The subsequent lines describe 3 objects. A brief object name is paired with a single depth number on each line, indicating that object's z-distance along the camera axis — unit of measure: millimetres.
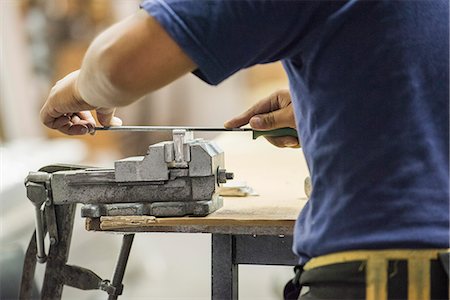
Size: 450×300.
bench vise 2512
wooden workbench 2491
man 2148
